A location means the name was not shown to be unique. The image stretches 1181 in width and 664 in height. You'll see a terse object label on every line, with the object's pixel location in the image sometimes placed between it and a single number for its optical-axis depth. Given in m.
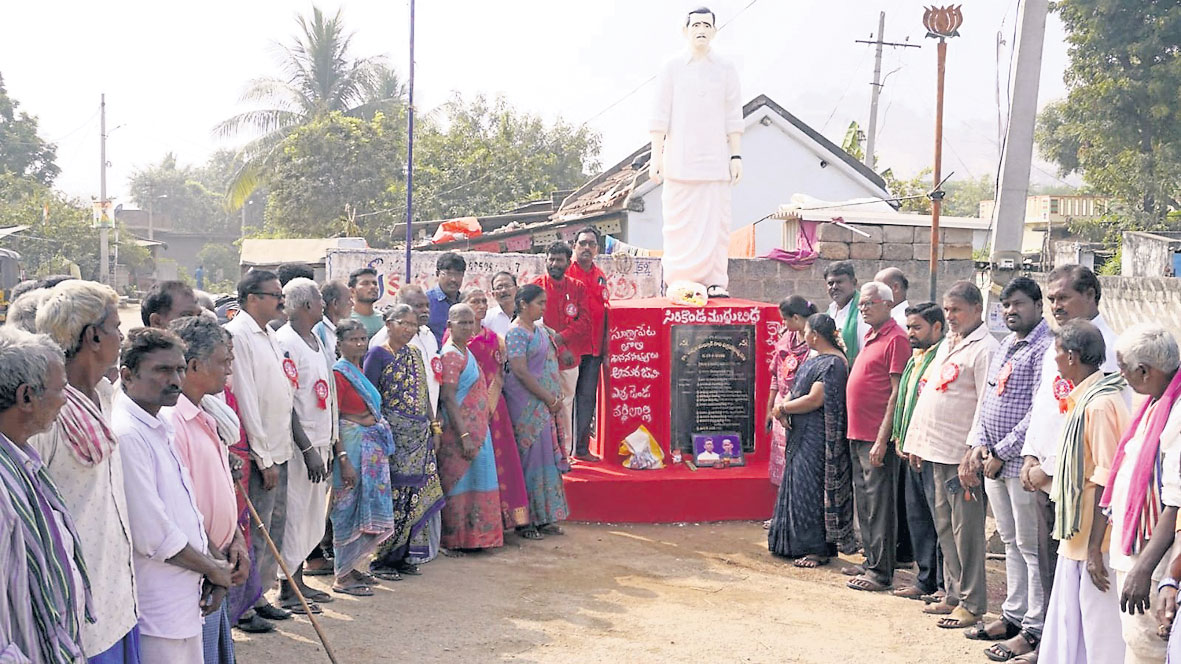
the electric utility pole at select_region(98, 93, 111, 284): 32.09
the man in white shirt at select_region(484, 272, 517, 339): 8.56
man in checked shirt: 5.53
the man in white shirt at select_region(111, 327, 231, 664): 3.50
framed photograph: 8.95
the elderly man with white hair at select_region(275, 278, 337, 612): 5.81
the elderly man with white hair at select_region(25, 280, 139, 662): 3.20
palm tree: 29.53
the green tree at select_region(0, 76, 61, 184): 37.06
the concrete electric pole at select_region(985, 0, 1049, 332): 10.31
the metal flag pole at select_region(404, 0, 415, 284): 9.36
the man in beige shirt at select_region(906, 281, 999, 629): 6.05
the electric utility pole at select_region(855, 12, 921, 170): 29.06
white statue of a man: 9.52
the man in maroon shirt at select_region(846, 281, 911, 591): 6.82
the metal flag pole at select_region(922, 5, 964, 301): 10.05
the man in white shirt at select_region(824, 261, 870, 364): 8.03
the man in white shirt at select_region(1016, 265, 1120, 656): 4.98
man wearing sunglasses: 5.43
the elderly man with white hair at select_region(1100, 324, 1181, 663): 3.79
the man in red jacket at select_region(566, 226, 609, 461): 9.03
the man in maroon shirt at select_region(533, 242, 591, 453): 8.98
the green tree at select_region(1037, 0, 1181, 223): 24.22
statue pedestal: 9.05
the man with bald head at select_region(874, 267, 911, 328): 7.66
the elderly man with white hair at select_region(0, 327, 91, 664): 2.74
